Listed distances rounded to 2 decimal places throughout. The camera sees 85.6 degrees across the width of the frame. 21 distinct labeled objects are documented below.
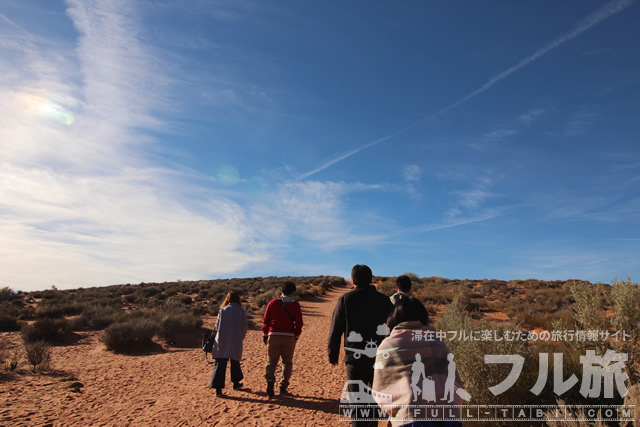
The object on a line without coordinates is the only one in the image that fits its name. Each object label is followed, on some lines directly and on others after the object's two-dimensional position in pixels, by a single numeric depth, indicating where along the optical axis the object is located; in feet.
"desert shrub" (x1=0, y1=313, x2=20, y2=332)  50.14
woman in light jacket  22.15
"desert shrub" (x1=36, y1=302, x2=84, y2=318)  55.72
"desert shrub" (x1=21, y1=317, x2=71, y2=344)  42.01
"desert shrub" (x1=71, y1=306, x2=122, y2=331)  51.56
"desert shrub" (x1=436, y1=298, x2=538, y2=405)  16.49
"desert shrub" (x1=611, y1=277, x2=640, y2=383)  15.72
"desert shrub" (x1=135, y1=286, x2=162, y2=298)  92.02
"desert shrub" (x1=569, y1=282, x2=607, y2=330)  17.22
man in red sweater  21.03
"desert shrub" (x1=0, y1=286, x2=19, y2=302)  76.19
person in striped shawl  7.30
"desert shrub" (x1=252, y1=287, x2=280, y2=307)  78.23
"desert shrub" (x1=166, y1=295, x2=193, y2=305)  73.02
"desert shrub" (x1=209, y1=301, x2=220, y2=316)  69.72
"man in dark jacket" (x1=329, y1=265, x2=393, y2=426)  12.59
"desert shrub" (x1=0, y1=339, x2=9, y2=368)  29.25
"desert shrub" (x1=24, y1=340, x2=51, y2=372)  29.60
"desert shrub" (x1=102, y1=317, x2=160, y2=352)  39.58
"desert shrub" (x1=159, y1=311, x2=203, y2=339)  45.93
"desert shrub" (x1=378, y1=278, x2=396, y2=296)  81.74
